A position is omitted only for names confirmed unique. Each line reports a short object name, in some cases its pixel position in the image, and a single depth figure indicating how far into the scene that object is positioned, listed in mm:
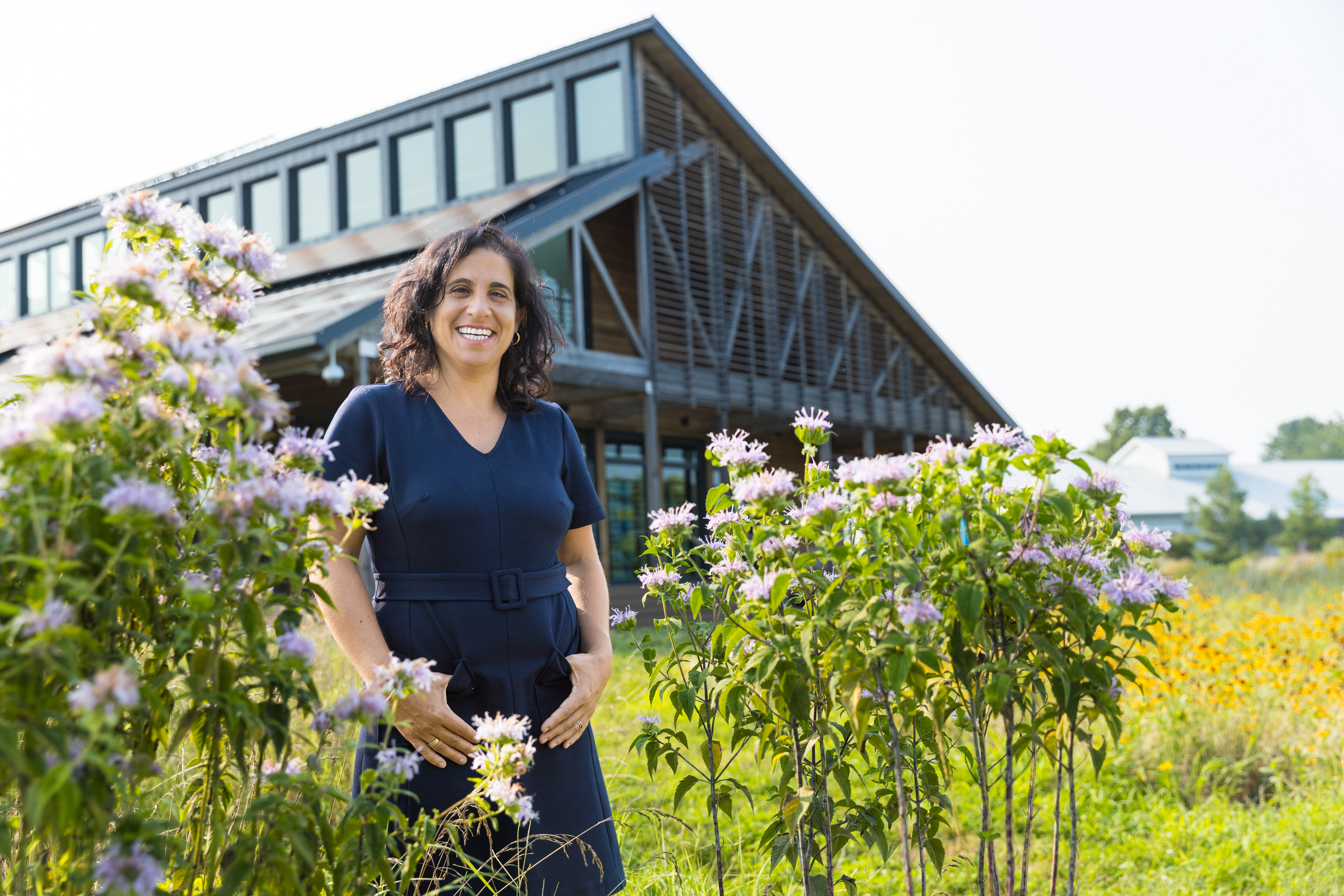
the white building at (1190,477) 51312
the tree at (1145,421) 87125
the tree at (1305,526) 38844
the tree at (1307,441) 90250
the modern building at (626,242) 12172
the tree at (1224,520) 37250
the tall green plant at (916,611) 1570
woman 1956
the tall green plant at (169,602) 921
